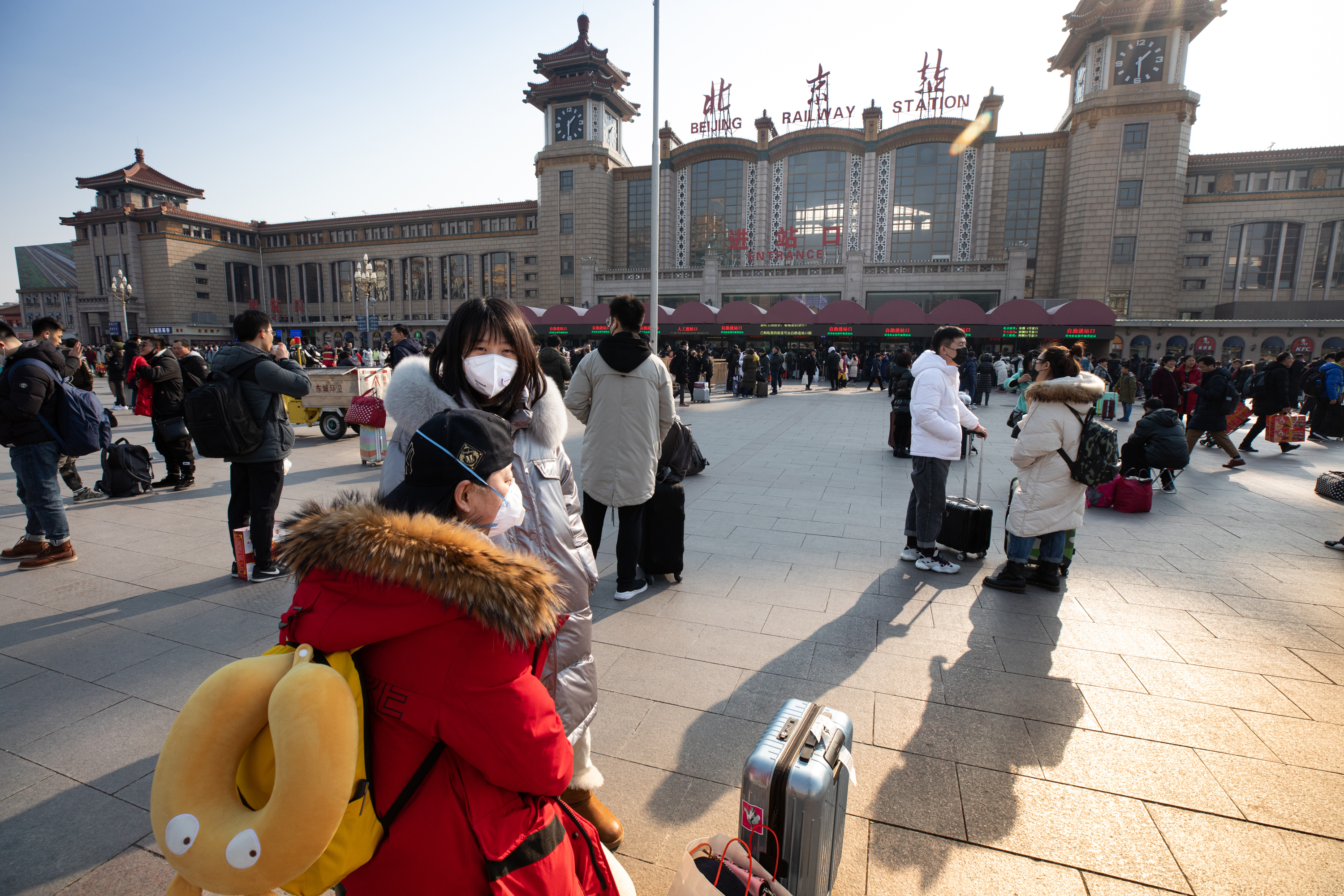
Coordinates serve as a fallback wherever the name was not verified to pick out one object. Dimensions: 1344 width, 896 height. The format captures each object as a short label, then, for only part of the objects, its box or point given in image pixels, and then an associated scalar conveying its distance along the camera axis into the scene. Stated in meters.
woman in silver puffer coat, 1.94
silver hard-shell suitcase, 1.78
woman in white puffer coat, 4.44
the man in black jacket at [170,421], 7.28
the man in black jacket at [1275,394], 10.45
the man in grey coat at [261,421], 4.38
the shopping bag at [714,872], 1.54
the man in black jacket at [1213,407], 9.49
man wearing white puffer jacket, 4.84
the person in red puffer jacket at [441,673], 1.11
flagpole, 12.07
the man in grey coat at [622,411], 4.07
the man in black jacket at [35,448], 4.64
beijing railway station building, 33.34
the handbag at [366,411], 8.08
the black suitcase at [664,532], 4.57
